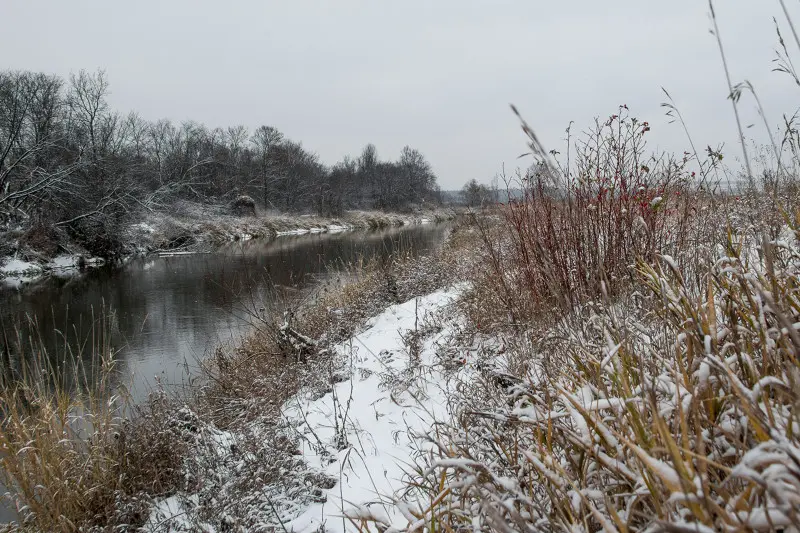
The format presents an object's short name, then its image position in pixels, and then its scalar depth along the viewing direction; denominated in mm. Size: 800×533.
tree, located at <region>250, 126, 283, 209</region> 47188
